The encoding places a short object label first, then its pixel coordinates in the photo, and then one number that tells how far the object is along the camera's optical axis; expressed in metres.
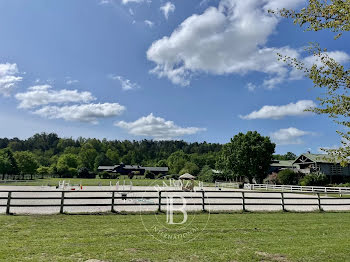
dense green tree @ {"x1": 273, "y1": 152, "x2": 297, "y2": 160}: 153.00
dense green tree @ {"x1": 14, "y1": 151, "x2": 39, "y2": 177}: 76.00
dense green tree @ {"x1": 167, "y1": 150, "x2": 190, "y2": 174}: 91.79
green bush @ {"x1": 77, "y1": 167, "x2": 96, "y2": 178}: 90.38
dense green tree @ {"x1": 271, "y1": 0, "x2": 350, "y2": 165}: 5.64
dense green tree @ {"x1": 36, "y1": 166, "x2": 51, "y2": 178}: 83.21
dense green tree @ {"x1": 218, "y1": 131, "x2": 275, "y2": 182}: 49.12
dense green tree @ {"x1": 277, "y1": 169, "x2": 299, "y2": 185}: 45.12
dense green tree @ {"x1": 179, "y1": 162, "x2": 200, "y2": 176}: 75.88
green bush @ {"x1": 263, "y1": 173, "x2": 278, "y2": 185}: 50.26
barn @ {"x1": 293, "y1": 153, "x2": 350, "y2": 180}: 48.53
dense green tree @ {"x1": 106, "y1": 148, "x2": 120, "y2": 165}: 148.12
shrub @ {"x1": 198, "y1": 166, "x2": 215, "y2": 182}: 65.75
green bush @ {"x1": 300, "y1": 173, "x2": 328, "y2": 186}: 40.69
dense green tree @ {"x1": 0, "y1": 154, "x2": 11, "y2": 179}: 64.03
